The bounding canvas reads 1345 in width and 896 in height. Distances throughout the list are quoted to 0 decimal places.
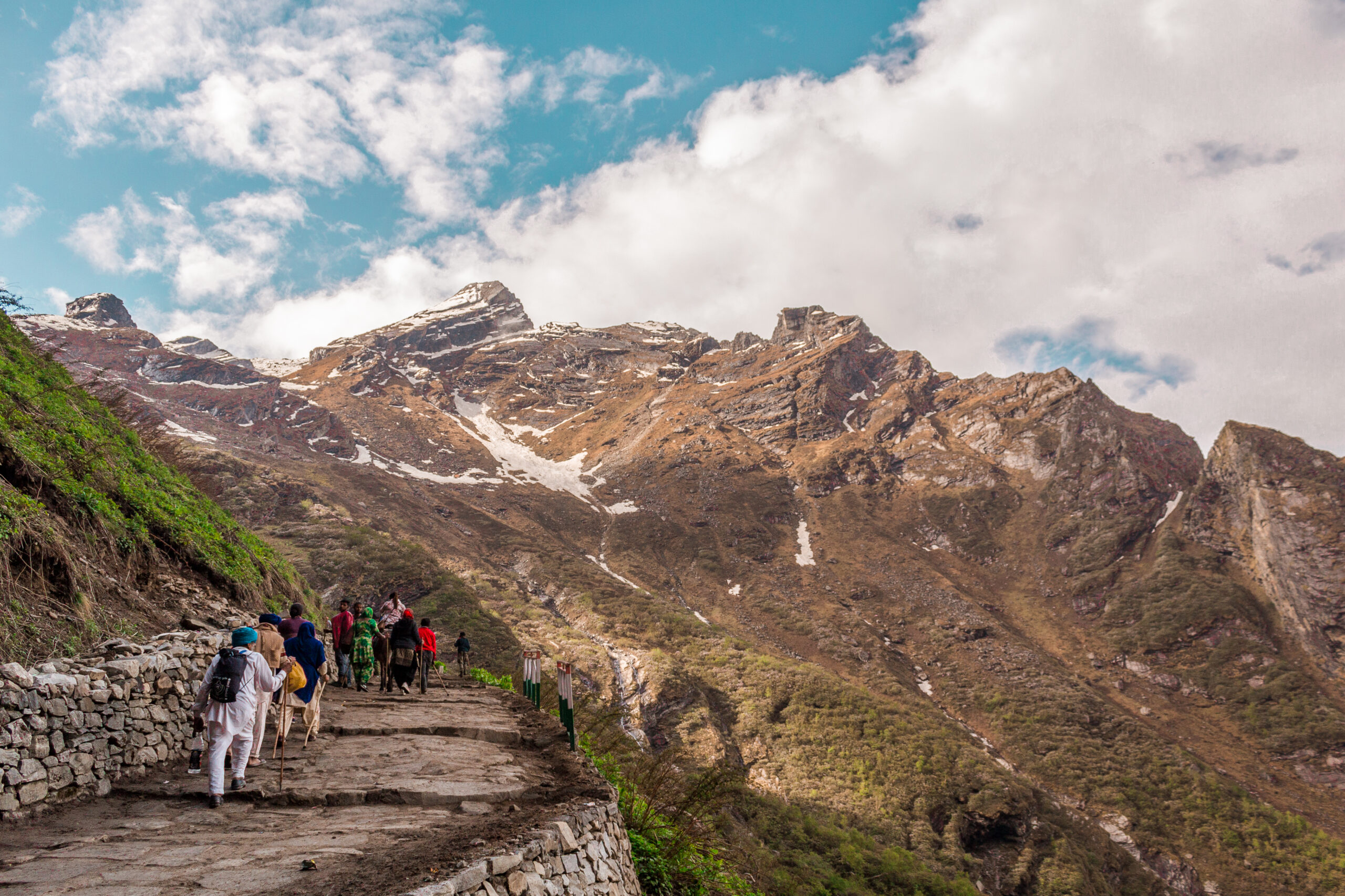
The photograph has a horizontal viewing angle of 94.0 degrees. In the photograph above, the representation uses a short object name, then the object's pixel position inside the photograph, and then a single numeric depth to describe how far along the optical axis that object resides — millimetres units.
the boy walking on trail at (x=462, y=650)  20219
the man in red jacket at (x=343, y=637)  13703
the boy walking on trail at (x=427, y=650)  14799
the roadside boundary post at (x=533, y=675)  12922
